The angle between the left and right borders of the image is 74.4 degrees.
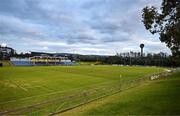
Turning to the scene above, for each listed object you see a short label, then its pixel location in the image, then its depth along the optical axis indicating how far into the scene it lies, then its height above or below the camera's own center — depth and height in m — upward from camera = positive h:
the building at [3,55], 75.03 +3.14
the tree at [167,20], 8.78 +3.09
